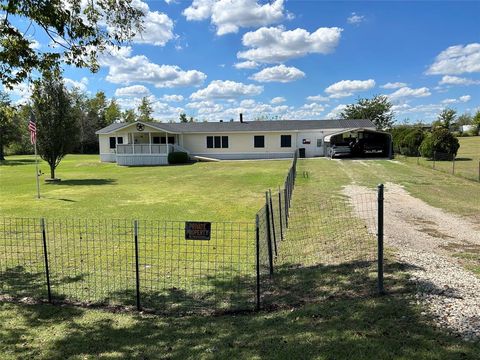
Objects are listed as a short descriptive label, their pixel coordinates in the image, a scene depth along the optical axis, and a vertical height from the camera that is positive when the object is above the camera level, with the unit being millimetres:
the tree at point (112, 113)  70219 +7425
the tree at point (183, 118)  82938 +7269
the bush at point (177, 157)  33750 -485
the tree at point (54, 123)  21000 +1744
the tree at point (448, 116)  72875 +5775
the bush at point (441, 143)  26547 +224
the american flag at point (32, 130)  17375 +1126
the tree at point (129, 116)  74438 +7228
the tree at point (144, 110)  75688 +8410
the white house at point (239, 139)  36812 +1161
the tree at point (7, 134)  40844 +2379
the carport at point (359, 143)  33219 +402
